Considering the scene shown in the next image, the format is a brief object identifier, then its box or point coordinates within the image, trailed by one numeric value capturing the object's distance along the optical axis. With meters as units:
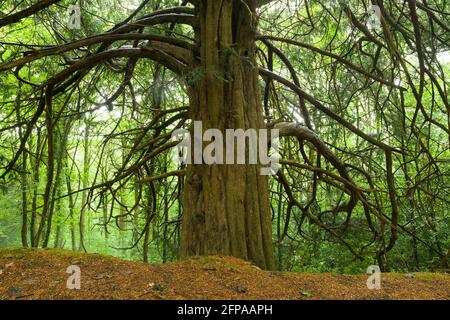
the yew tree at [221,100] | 3.55
